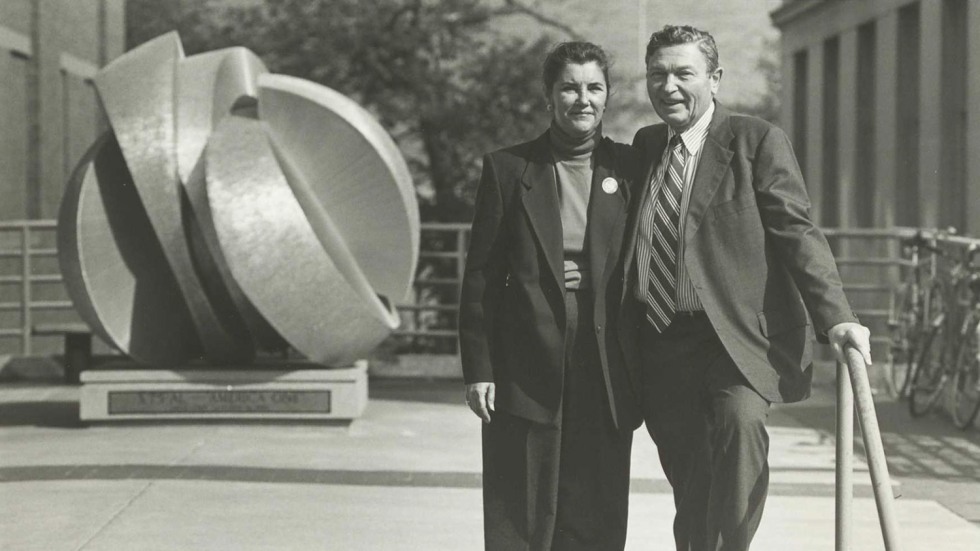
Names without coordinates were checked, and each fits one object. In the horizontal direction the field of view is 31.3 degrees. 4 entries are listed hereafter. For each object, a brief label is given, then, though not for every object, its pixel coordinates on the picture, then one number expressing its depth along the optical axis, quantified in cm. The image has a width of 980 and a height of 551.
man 505
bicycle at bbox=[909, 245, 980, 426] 1241
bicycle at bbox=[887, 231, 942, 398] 1347
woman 524
